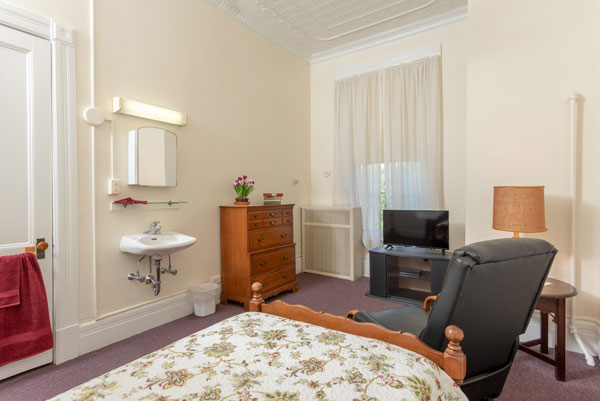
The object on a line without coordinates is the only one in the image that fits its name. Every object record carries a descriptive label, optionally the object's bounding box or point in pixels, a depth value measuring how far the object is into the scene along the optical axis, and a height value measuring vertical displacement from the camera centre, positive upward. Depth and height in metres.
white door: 2.07 +0.37
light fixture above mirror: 2.60 +0.83
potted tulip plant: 3.54 +0.12
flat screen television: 3.61 -0.39
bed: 0.96 -0.61
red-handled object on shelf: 2.62 -0.01
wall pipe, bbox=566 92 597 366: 2.41 +0.10
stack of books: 3.97 +0.01
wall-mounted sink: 2.53 -0.38
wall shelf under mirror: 2.63 -0.05
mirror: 2.71 +0.40
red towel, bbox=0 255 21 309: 2.01 -0.53
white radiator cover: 4.43 -0.66
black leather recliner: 1.32 -0.49
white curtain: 4.00 +0.81
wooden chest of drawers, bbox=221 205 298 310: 3.38 -0.61
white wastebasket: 3.10 -1.03
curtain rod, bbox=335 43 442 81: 4.06 +1.96
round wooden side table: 2.05 -0.79
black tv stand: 3.62 -0.93
